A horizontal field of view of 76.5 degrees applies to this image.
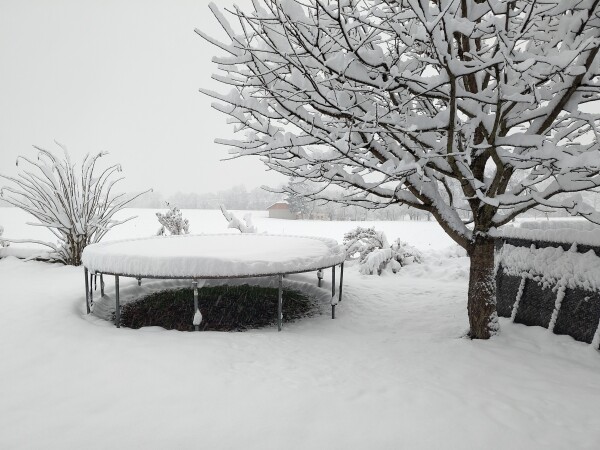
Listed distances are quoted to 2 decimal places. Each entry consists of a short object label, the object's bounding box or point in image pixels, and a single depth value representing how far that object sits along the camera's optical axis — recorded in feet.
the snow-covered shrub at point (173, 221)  42.27
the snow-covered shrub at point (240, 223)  44.35
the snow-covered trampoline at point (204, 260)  15.17
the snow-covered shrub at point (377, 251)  31.24
